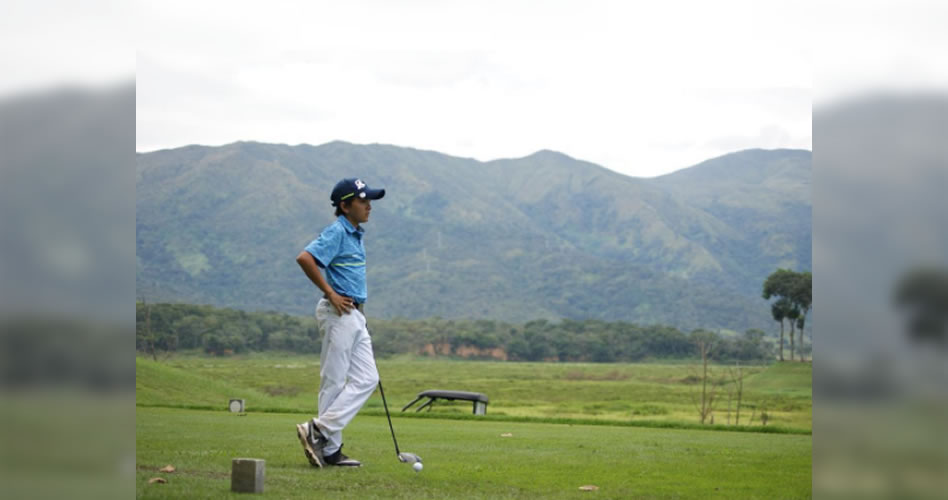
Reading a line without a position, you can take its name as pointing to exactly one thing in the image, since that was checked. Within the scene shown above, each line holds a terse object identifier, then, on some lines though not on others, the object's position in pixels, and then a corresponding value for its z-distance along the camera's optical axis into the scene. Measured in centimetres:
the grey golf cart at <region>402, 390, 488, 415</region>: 1859
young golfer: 771
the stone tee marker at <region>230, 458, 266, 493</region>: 594
